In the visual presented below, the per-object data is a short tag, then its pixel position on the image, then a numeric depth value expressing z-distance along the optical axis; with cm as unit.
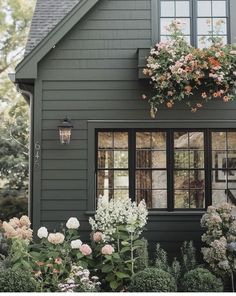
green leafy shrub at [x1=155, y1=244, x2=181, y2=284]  746
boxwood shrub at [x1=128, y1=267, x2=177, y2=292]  652
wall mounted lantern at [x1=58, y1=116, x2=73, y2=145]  845
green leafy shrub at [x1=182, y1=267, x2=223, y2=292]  673
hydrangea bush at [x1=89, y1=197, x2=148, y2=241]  754
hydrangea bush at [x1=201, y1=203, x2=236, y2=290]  720
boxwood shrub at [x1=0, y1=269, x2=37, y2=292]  644
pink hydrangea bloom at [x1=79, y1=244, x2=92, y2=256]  735
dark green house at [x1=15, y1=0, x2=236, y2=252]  868
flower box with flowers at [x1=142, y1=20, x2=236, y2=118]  812
